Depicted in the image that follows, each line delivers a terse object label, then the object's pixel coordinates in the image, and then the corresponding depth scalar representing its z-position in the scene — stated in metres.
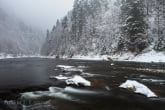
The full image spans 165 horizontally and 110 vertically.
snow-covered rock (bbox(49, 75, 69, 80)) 20.33
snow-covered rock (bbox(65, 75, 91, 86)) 17.12
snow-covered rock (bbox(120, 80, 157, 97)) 13.46
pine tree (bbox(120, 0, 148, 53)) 46.28
